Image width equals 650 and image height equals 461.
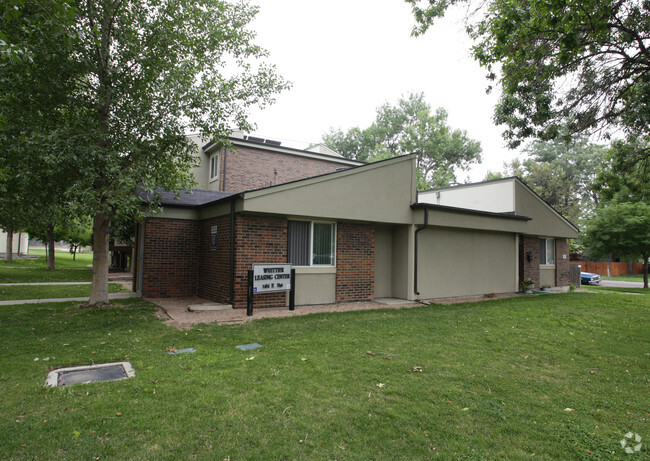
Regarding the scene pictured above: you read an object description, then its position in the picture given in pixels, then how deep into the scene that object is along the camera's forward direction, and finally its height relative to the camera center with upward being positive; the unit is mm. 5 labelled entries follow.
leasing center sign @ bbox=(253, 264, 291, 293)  8555 -726
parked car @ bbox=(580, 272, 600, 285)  24359 -1760
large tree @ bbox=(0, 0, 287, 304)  7578 +3308
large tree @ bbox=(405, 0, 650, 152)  6469 +3971
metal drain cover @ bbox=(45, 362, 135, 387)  4297 -1578
